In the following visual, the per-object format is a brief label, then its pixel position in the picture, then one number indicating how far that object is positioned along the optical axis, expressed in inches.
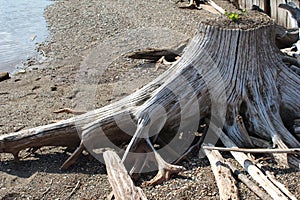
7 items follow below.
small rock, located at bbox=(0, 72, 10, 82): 348.6
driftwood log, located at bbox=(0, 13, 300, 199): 187.2
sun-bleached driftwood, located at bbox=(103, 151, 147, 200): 154.8
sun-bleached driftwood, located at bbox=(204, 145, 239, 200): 153.7
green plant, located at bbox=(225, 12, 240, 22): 196.4
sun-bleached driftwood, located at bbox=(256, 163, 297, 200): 147.3
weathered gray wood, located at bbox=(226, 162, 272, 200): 152.4
